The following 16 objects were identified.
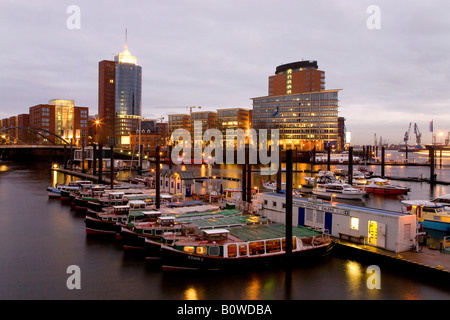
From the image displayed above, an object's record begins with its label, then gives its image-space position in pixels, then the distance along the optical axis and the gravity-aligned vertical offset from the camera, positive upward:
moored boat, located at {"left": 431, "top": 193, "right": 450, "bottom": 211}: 45.86 -6.47
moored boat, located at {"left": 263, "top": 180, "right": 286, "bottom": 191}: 65.53 -7.09
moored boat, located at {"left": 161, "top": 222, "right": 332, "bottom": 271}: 22.88 -6.87
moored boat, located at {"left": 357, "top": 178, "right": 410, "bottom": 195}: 66.00 -7.27
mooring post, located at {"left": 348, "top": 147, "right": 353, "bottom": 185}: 71.56 -5.34
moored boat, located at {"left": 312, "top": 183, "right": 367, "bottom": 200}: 59.31 -7.22
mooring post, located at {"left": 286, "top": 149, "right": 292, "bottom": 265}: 21.75 -3.84
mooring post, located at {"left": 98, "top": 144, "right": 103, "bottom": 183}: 66.83 -2.67
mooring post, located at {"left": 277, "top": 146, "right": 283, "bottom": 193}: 52.14 -4.54
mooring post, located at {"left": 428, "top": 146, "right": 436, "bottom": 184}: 80.07 -5.47
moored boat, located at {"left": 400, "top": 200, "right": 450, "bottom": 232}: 34.12 -6.46
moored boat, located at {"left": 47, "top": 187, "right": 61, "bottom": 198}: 58.07 -7.58
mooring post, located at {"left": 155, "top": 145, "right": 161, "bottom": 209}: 35.91 -4.67
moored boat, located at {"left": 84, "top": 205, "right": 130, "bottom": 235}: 32.84 -6.97
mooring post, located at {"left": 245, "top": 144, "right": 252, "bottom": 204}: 40.26 -4.38
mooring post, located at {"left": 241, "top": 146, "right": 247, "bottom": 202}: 41.07 -5.09
